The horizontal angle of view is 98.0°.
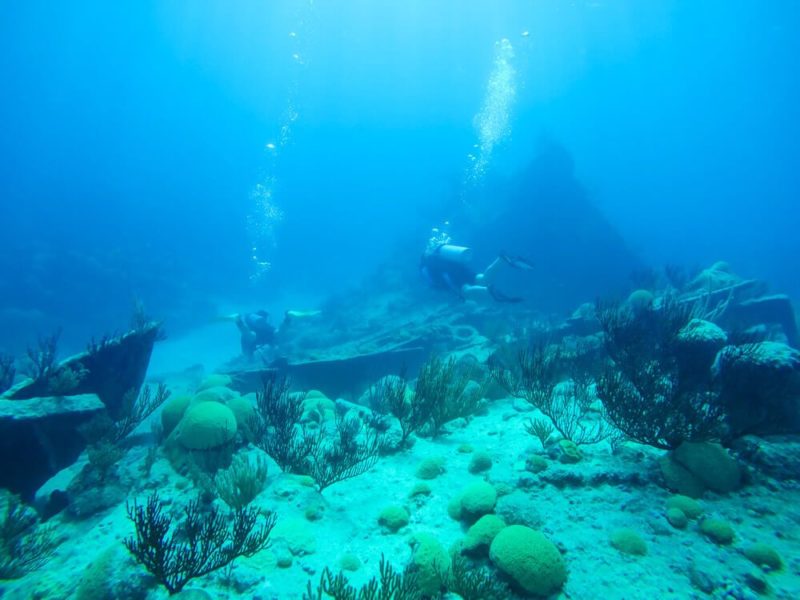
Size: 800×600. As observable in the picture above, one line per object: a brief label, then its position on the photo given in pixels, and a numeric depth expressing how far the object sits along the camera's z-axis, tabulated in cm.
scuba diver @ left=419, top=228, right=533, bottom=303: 850
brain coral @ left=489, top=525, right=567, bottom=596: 269
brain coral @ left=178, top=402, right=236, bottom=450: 532
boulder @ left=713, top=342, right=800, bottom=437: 410
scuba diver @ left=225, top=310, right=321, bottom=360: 1320
